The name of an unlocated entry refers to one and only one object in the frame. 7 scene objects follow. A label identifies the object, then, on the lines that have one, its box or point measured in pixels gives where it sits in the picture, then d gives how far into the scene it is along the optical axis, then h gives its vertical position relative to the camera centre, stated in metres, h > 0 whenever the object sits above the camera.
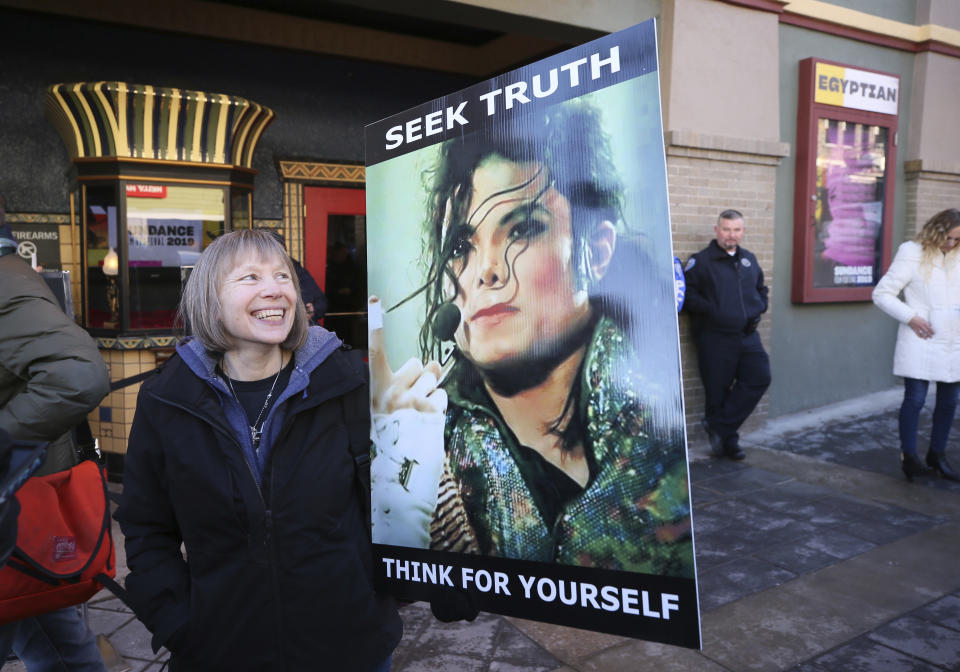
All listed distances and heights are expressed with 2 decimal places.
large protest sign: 1.30 -0.14
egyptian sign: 7.05 +1.97
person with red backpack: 2.05 -0.29
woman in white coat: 5.03 -0.25
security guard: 5.84 -0.33
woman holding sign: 1.63 -0.48
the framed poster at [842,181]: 7.08 +1.05
